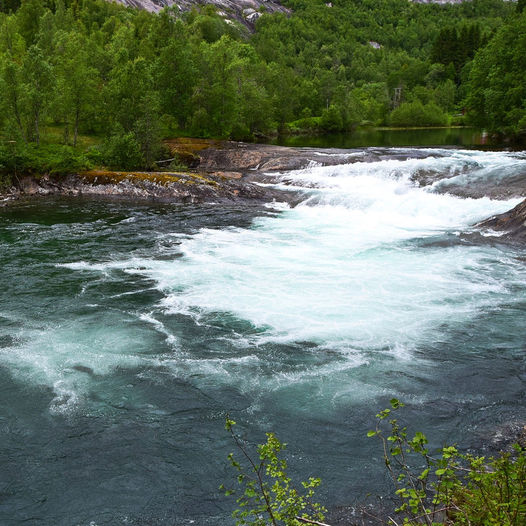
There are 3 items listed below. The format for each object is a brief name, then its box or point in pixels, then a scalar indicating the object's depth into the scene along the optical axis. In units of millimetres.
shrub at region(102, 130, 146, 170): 34438
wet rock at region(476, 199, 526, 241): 19766
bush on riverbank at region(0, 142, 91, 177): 31141
